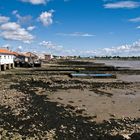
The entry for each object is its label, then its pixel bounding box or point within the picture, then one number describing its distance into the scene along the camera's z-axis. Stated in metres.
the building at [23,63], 47.99
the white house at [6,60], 36.64
